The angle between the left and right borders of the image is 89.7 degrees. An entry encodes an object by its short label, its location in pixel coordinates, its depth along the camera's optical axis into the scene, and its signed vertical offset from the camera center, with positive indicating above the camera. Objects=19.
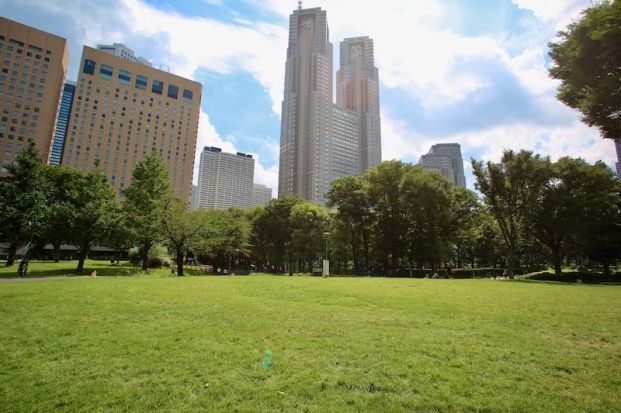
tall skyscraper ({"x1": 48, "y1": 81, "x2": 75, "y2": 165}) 189.38 +83.45
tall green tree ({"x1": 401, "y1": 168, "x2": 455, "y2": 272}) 47.94 +7.85
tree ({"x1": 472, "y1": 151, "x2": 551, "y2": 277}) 39.88 +10.49
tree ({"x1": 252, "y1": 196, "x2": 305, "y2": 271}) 66.94 +6.71
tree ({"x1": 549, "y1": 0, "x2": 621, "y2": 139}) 12.95 +9.25
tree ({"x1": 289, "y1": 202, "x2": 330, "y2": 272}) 59.78 +6.09
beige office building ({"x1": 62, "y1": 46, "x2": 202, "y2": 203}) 127.67 +59.83
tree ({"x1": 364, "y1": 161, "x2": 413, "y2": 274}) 52.22 +9.44
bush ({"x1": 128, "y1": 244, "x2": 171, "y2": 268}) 49.38 +0.27
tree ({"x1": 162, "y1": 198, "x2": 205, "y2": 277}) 36.88 +3.67
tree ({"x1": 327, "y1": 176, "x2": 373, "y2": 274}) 54.12 +9.30
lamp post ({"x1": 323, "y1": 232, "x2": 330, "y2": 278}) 38.62 -0.92
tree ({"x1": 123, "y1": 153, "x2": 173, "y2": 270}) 38.19 +7.24
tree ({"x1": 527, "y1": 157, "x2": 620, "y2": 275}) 39.94 +8.26
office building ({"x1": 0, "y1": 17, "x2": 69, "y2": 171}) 109.00 +61.98
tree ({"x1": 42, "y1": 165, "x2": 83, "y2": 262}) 33.59 +6.08
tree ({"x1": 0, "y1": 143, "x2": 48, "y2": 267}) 34.28 +6.30
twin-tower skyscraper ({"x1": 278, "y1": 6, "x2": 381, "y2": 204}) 140.50 +70.03
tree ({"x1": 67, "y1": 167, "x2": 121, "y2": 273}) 34.25 +4.78
